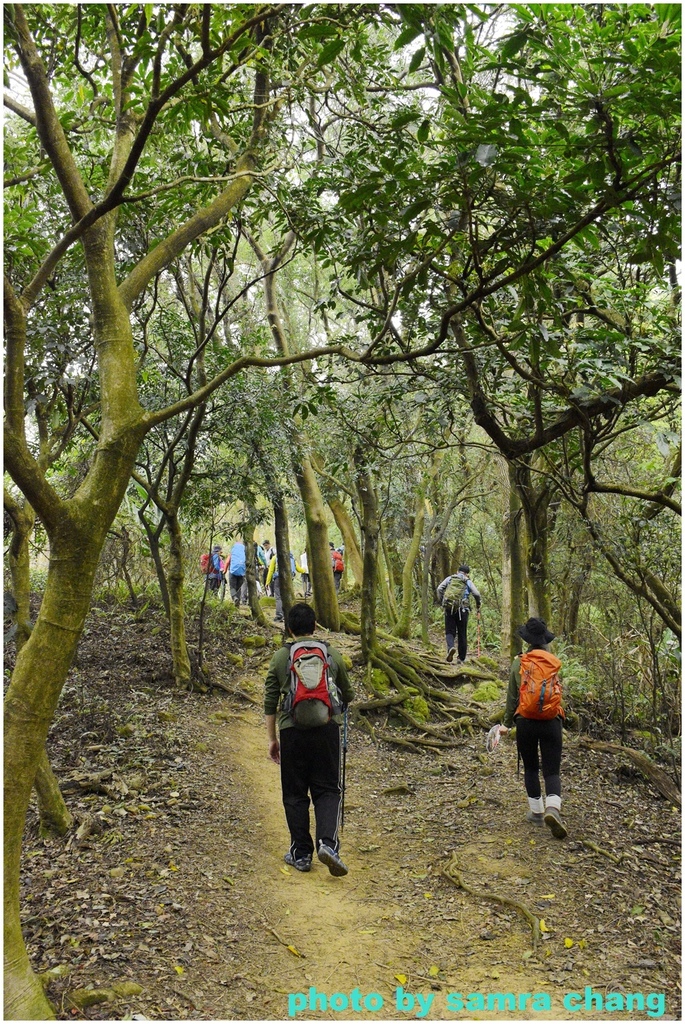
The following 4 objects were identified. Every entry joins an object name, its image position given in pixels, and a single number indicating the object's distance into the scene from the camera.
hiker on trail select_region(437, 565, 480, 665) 13.50
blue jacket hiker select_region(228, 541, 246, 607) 16.47
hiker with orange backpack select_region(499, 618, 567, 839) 6.14
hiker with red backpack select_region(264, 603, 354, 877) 5.16
